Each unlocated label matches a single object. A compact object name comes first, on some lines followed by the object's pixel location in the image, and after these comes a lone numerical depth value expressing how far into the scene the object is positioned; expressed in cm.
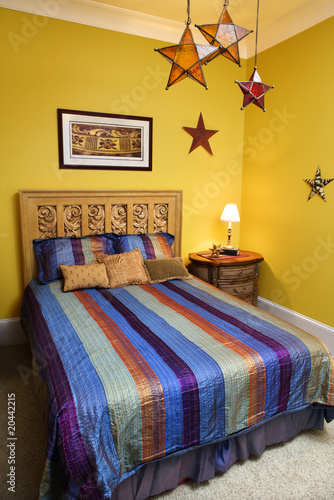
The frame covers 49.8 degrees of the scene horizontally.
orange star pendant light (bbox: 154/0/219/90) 167
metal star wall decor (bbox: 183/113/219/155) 380
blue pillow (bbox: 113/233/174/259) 331
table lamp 374
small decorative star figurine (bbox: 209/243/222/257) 367
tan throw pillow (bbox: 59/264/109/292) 280
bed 149
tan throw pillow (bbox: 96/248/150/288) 296
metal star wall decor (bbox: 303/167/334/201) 315
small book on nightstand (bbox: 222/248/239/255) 373
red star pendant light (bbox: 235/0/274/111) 203
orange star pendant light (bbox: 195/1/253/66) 166
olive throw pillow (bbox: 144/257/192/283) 312
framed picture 324
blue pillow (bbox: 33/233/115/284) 299
